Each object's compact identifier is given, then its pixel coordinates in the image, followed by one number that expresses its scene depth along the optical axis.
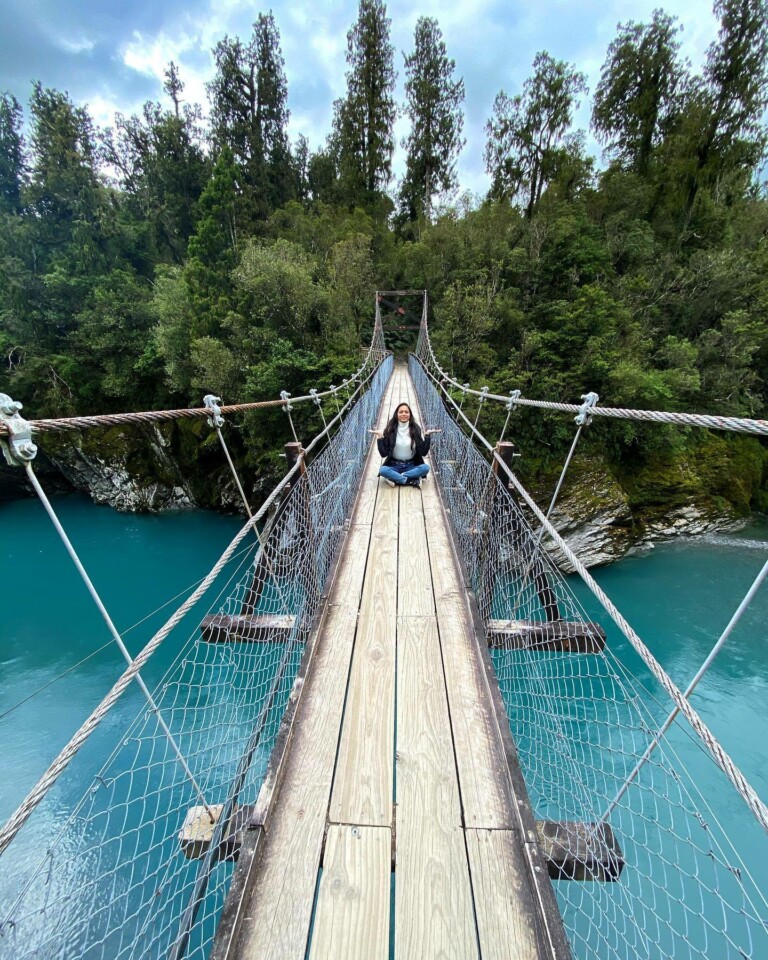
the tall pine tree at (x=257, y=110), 14.42
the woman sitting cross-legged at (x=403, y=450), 2.76
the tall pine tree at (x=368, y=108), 14.68
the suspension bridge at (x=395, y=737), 0.83
